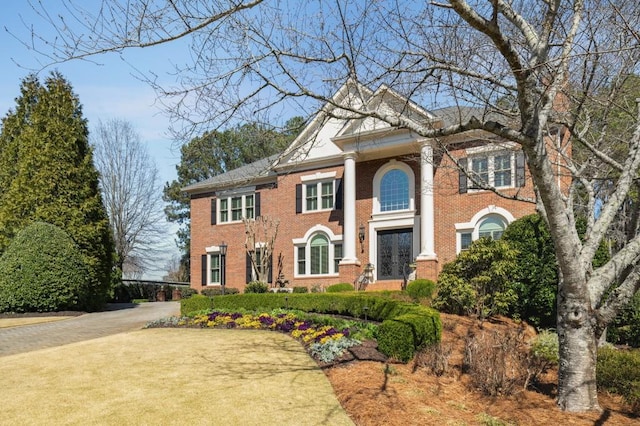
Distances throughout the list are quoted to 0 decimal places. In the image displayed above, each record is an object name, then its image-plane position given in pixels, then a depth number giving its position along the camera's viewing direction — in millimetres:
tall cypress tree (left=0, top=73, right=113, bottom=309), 18469
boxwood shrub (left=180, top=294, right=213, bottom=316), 15719
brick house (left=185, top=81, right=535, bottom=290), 18531
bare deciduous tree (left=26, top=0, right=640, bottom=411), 5363
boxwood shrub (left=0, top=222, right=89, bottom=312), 16781
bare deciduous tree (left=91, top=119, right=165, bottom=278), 31375
